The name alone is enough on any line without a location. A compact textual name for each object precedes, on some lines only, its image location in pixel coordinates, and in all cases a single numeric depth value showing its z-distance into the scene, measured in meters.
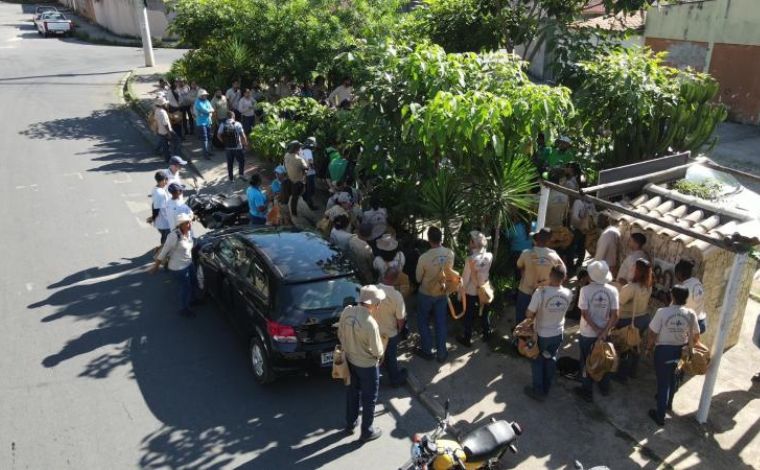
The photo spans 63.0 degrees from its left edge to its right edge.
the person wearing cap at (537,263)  7.40
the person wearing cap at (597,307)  6.60
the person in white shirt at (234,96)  16.66
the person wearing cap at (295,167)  11.31
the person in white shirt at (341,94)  15.49
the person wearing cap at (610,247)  7.98
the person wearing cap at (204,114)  15.24
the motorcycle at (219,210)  11.19
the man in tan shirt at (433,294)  7.48
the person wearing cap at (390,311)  6.68
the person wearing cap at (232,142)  13.40
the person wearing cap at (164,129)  14.70
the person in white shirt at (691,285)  6.56
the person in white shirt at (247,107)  16.03
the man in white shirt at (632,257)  7.35
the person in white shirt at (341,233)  8.66
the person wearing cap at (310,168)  12.06
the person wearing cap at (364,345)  5.98
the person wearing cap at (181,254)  8.42
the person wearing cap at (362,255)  8.34
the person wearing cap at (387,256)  7.76
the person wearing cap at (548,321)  6.62
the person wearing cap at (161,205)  9.73
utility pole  23.67
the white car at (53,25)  37.44
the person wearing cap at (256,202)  10.34
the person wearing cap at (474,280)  7.66
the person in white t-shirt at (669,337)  6.29
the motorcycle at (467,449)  5.06
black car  6.91
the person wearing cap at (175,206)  9.38
